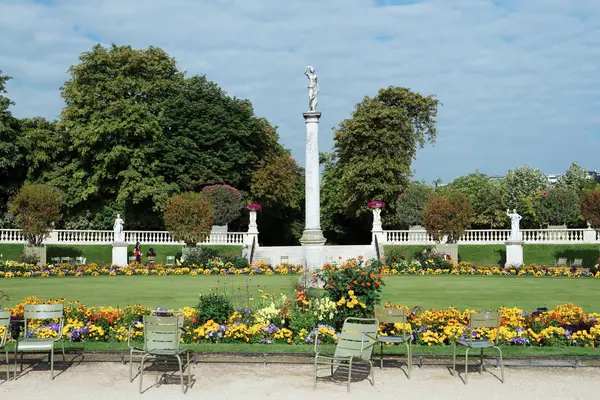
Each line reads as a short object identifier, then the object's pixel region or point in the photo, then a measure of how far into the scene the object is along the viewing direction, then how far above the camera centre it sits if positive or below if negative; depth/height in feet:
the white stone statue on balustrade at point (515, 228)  110.76 +0.03
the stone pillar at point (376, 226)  127.65 +0.30
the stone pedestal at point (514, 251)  110.22 -3.93
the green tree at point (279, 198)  155.84 +7.35
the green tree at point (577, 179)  185.99 +15.06
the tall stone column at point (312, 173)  65.92 +5.62
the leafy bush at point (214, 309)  38.68 -5.01
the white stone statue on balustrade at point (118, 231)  111.24 -0.83
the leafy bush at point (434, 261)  100.58 -5.25
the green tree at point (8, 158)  130.21 +14.04
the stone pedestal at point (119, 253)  111.45 -4.66
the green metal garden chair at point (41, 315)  30.89 -4.59
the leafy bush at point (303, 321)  37.58 -5.54
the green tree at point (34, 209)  102.89 +2.70
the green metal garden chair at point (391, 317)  32.65 -4.67
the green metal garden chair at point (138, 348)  29.19 -5.81
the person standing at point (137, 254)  108.78 -4.72
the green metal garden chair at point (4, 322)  29.95 -4.53
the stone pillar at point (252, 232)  126.31 -1.02
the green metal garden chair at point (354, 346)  29.01 -5.44
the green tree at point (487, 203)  181.27 +7.16
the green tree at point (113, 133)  132.98 +19.49
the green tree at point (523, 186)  183.03 +12.68
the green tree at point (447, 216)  106.83 +1.99
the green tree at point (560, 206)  146.61 +5.14
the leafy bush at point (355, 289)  37.99 -3.66
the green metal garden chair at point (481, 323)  30.19 -4.52
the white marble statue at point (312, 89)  64.64 +14.07
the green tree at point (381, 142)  151.12 +20.72
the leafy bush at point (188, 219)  106.42 +1.27
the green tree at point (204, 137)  143.84 +20.54
